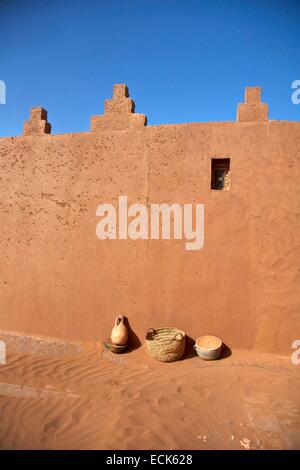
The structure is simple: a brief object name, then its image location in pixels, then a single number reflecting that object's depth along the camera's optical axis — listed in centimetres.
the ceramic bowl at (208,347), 419
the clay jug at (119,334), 449
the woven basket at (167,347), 420
